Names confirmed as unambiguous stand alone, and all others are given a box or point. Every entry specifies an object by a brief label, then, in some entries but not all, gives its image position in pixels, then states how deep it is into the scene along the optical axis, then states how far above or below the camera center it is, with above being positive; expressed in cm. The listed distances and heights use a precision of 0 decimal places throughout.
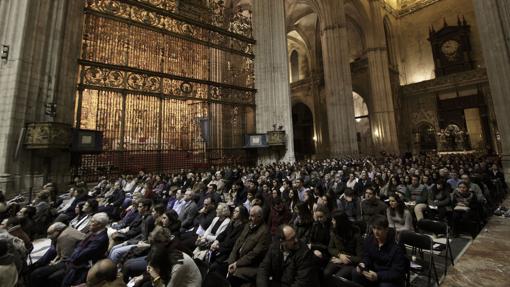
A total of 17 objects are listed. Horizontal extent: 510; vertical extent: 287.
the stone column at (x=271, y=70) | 1380 +547
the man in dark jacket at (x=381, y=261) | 232 -108
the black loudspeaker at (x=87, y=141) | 820 +88
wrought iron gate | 984 +390
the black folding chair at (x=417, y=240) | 279 -106
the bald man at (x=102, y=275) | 180 -84
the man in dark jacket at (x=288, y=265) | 227 -106
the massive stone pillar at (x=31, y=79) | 673 +275
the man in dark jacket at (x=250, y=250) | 270 -111
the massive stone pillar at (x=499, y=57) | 765 +321
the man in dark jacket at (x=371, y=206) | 405 -87
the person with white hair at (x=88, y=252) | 271 -102
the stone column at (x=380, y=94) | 2155 +576
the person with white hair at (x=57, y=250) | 279 -108
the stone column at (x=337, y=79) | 1730 +612
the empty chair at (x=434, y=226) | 345 -110
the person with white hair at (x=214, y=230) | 379 -115
